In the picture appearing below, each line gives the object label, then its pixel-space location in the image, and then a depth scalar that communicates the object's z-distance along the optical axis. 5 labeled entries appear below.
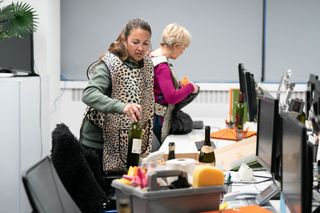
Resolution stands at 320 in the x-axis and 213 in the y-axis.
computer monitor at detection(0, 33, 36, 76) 4.85
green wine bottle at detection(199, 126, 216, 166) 2.54
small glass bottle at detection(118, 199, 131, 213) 1.53
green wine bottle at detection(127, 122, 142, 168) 2.85
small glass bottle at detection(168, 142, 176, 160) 2.28
